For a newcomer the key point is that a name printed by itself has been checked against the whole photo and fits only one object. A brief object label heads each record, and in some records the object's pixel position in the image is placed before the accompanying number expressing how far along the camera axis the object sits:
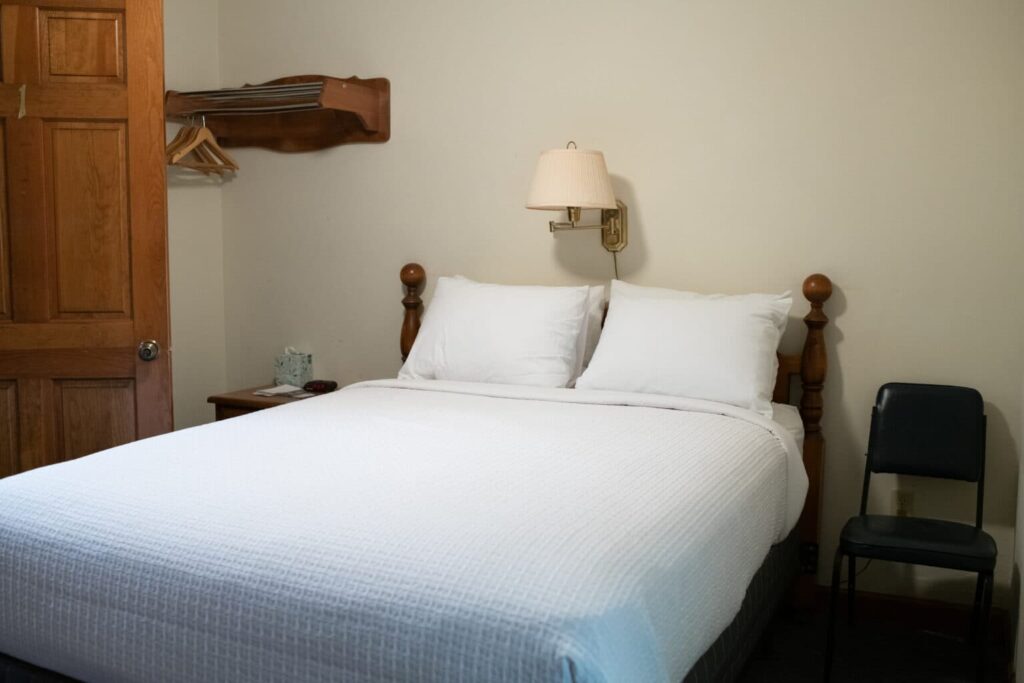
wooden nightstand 3.58
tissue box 3.89
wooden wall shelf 3.54
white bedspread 1.39
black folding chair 2.49
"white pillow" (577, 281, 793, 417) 2.81
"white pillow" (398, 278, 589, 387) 3.11
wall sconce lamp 3.10
